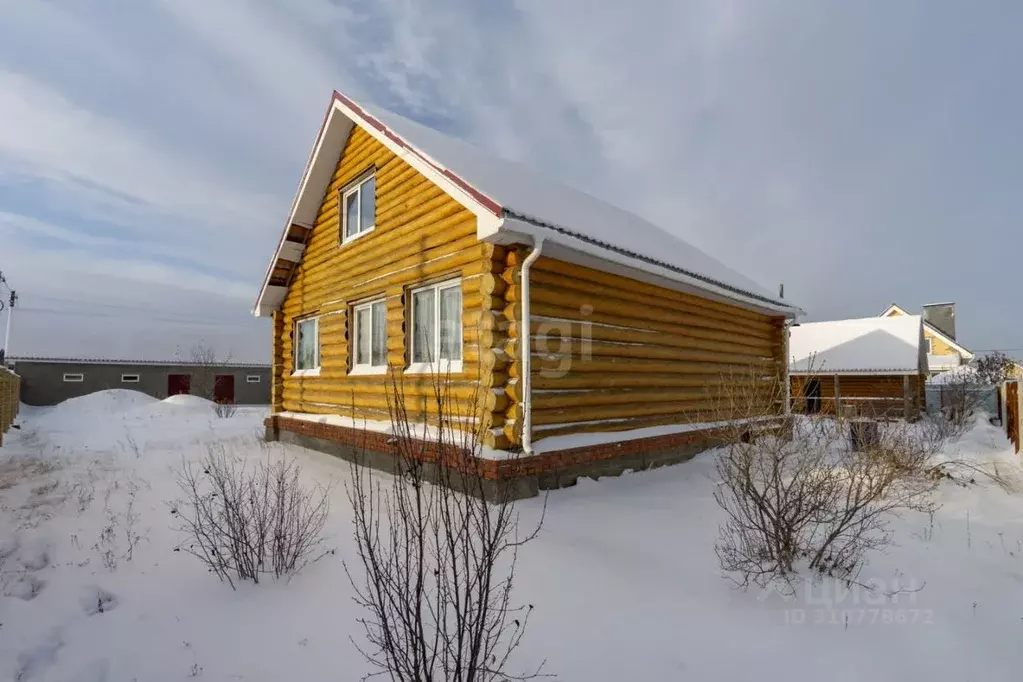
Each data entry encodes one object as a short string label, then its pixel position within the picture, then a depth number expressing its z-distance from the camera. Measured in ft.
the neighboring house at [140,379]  97.45
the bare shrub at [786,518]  14.35
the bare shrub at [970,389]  45.98
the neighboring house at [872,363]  75.77
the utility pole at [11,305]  106.63
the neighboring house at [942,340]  119.24
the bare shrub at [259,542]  15.53
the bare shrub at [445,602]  8.85
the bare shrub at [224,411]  70.49
